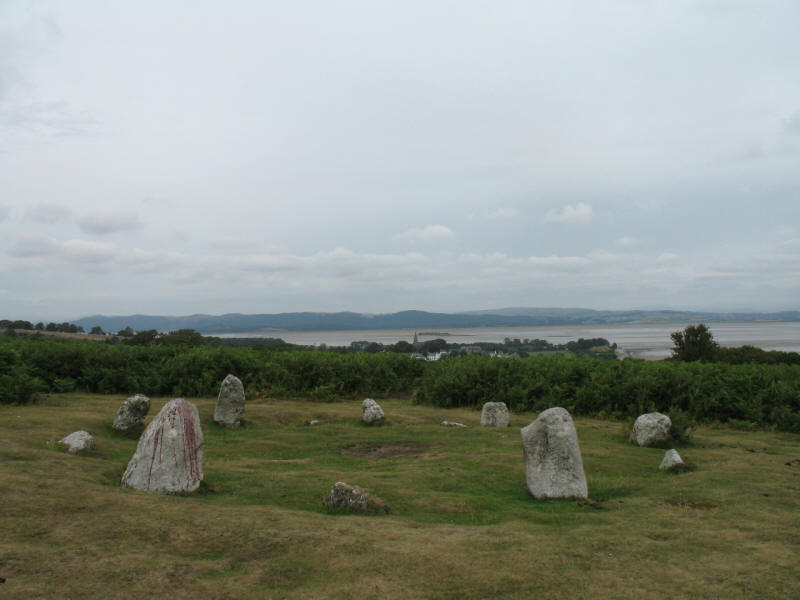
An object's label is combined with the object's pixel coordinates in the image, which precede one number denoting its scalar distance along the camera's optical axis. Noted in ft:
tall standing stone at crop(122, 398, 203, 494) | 25.45
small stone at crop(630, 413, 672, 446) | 40.42
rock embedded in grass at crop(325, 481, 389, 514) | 23.24
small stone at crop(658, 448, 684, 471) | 32.32
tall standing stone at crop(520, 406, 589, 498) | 26.81
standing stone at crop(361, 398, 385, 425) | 49.24
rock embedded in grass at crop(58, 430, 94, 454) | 31.81
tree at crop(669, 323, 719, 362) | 81.05
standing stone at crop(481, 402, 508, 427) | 49.70
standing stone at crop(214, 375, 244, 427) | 45.98
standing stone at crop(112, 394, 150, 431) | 40.32
